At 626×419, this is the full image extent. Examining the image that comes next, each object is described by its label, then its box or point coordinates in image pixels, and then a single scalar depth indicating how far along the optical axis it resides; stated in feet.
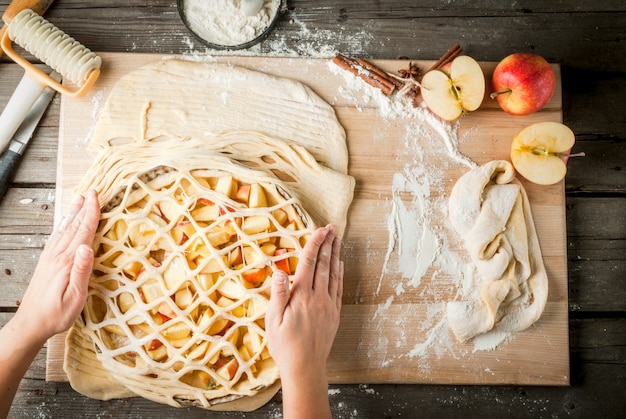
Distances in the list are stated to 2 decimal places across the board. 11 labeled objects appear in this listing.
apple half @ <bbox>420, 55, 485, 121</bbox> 3.42
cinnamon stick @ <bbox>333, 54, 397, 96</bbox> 3.59
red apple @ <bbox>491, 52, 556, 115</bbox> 3.39
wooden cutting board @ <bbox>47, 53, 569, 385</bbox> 3.53
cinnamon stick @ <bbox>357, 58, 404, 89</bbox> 3.61
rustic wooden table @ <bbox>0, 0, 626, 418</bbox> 3.69
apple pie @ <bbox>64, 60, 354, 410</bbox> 3.22
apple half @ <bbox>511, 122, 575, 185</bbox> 3.46
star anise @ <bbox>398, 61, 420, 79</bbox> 3.61
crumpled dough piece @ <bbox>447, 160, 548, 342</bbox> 3.49
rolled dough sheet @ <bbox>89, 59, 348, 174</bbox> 3.51
